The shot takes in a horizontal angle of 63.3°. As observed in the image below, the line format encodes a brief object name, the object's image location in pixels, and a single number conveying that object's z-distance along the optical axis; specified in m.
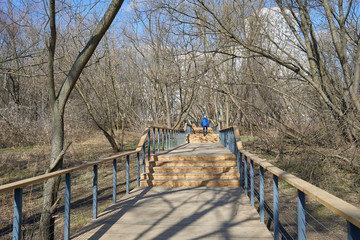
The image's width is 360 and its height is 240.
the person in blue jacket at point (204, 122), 19.95
